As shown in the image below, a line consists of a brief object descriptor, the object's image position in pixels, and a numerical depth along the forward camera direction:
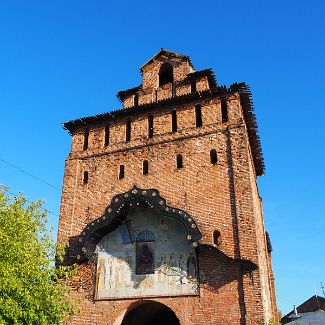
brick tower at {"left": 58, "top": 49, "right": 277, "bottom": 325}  12.83
